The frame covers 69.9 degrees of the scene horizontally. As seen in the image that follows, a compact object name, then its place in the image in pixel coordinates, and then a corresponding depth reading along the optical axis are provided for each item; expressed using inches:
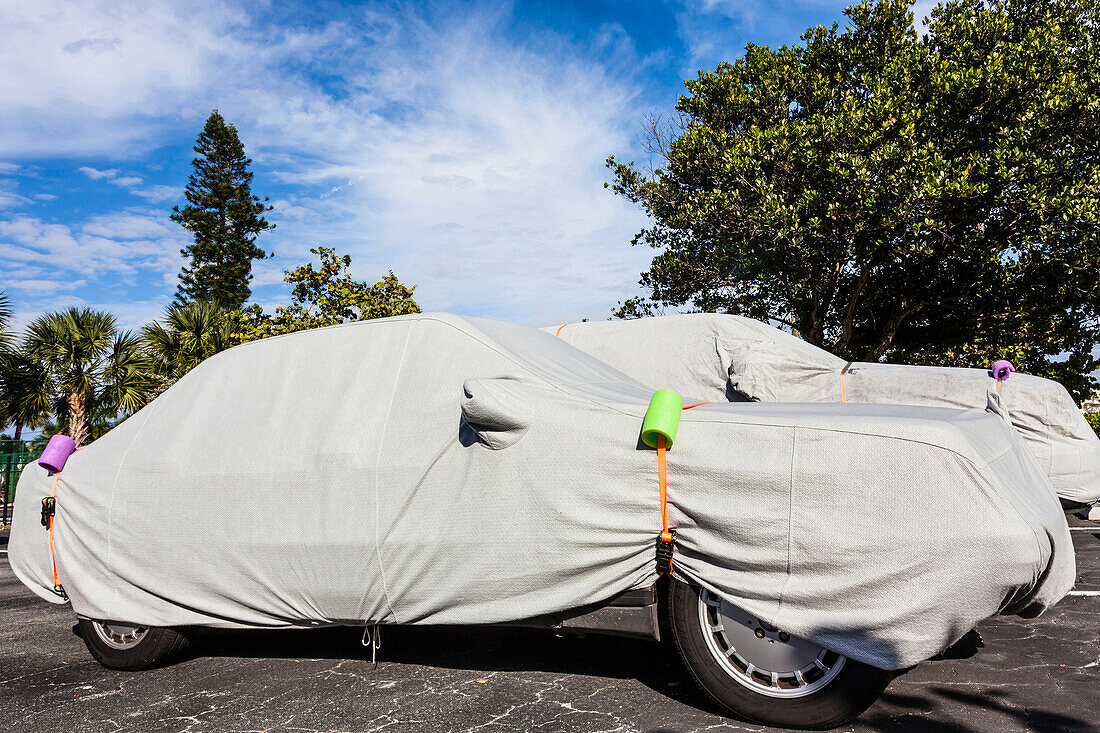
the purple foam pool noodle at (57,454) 173.2
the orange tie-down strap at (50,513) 171.2
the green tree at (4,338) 626.5
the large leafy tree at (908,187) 560.1
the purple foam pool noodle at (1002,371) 232.1
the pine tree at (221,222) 1385.3
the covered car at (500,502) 107.9
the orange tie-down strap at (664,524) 122.6
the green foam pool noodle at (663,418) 118.7
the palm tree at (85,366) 668.7
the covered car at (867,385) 225.1
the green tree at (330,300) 669.3
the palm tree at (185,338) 737.6
